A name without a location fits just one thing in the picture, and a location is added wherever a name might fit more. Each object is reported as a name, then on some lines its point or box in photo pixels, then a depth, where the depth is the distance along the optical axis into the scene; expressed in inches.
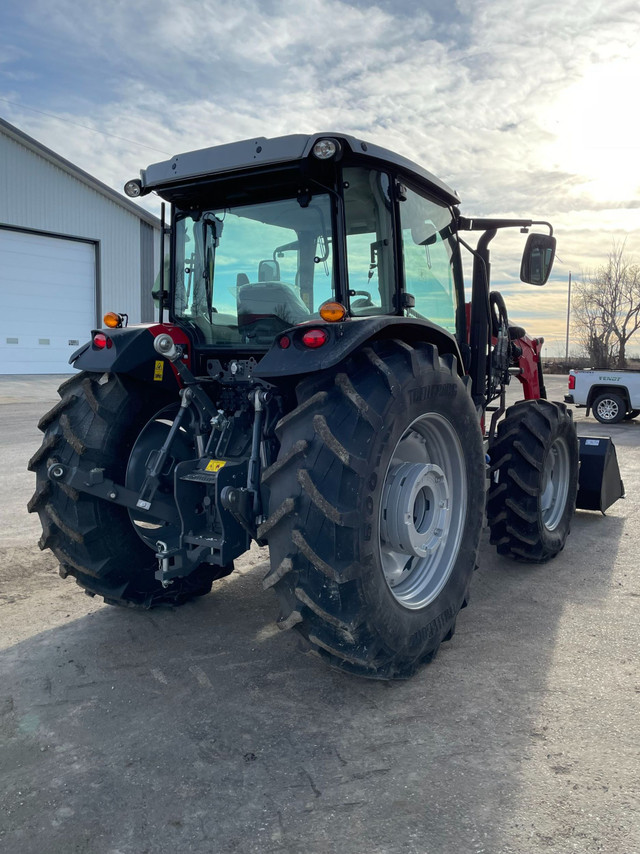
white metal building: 821.2
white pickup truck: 617.0
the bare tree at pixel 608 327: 1418.6
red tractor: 108.8
